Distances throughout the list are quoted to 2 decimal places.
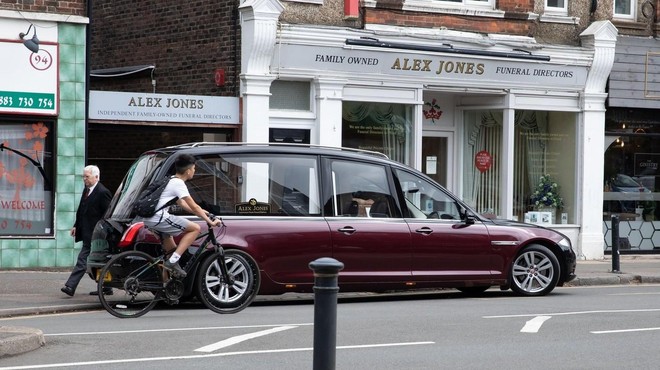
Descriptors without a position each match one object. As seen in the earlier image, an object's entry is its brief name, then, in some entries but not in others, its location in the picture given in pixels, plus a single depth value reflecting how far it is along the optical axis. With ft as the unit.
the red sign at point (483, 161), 78.38
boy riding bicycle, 44.01
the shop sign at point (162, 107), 63.16
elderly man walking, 49.90
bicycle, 43.88
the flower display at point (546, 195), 78.74
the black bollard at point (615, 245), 65.57
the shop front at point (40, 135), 60.59
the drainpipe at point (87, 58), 62.49
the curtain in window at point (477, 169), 78.28
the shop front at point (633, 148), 78.69
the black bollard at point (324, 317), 24.57
